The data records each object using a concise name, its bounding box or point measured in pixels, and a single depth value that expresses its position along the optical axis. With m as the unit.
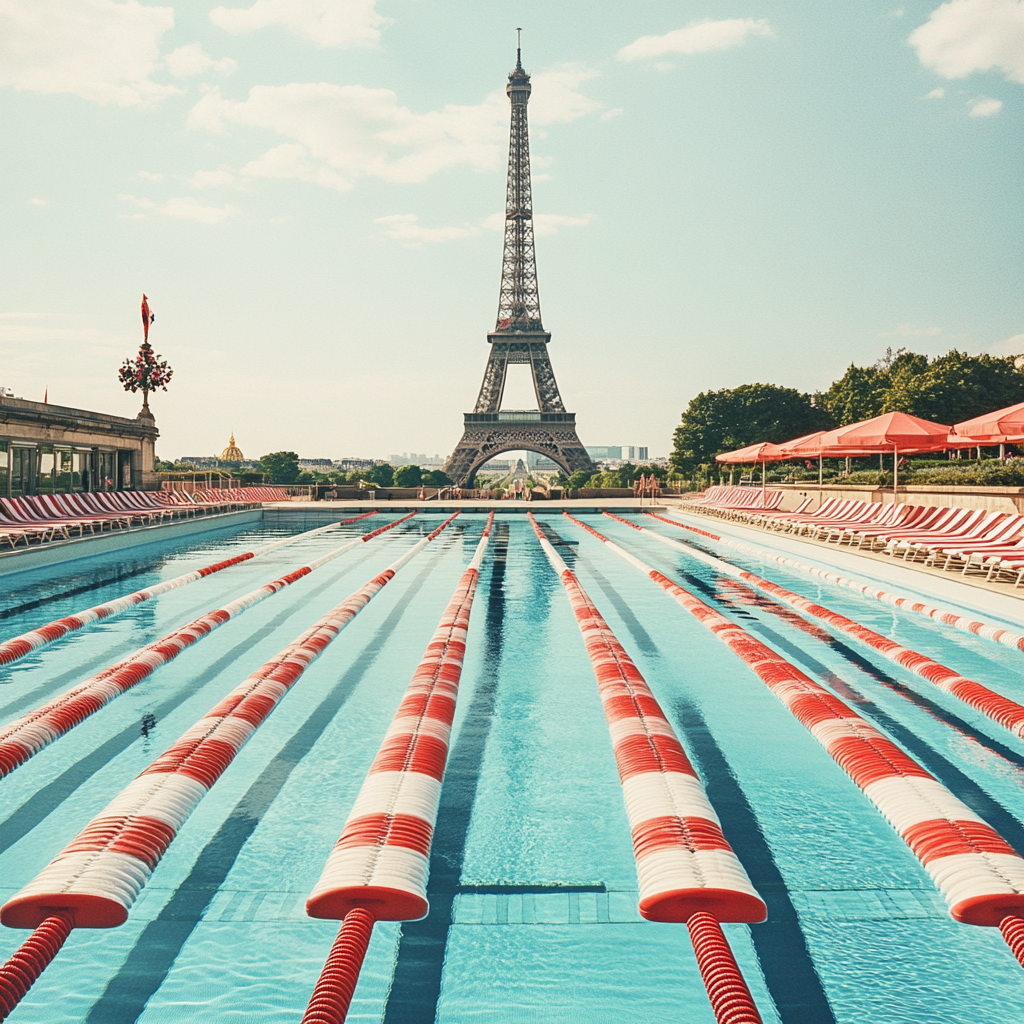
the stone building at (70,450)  21.05
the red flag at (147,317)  28.88
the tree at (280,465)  90.19
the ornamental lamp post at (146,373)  29.22
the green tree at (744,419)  52.34
